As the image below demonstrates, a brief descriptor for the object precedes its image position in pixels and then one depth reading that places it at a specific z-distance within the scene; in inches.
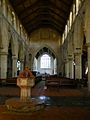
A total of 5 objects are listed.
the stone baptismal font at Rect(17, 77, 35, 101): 165.8
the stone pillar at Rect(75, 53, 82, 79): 374.9
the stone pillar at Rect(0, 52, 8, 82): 383.8
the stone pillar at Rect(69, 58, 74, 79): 476.8
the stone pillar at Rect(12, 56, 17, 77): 486.1
